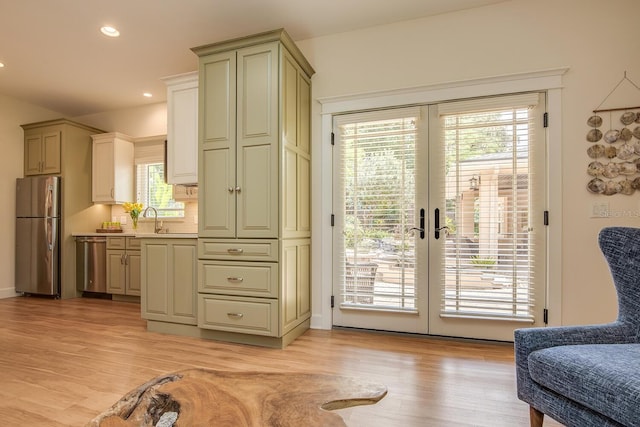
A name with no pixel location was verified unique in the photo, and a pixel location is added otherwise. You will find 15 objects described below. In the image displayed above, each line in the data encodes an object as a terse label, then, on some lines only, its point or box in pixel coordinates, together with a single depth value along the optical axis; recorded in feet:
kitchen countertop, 9.84
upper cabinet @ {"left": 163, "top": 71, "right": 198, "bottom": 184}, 10.59
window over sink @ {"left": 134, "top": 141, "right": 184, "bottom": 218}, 15.92
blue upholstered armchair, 3.53
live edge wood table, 2.85
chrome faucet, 15.34
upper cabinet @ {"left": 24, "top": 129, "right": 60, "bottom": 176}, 15.42
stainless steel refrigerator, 15.01
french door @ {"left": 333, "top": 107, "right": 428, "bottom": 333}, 9.67
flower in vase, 15.51
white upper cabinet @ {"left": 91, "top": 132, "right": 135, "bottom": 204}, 15.78
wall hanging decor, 8.09
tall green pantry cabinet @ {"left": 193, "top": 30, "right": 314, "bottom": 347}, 8.78
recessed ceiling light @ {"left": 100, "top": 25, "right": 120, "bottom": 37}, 10.36
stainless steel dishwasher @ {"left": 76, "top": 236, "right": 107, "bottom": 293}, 15.14
